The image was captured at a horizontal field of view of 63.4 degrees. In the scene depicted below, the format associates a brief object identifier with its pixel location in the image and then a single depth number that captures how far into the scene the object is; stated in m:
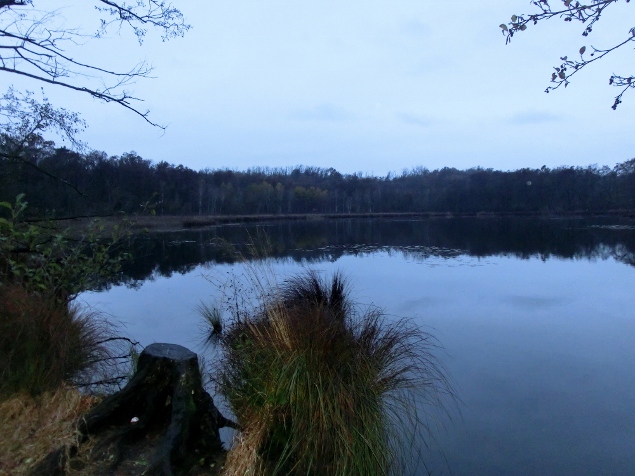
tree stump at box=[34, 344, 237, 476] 3.32
